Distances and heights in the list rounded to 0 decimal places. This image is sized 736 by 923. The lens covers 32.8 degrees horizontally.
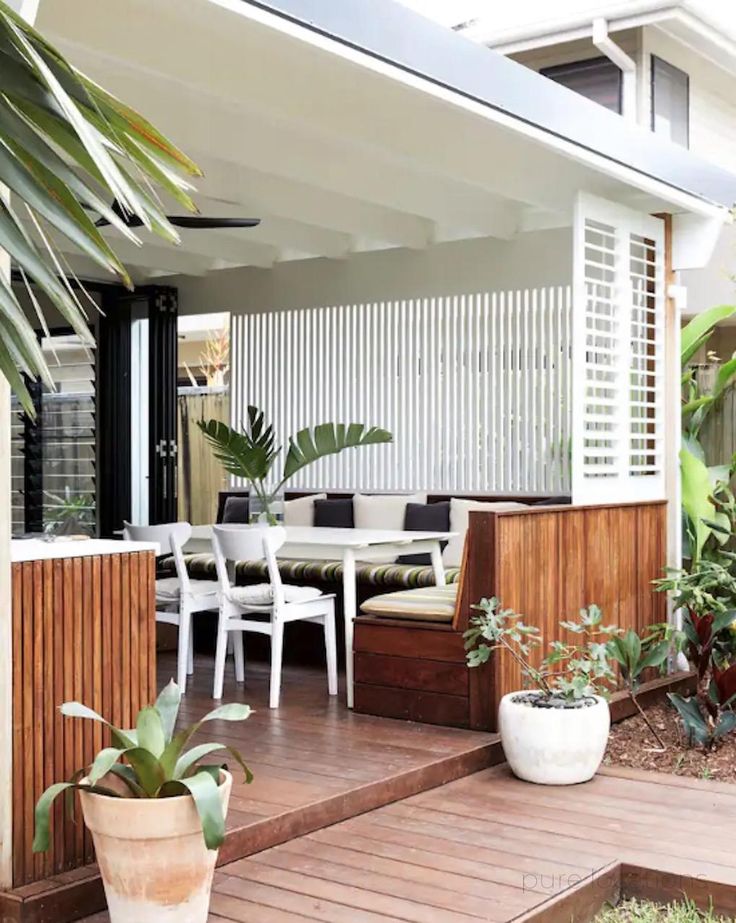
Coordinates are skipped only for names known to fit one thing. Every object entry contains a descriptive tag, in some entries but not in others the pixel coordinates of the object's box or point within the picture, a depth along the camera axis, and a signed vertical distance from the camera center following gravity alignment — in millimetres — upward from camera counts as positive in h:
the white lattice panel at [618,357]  6547 +701
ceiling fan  6637 +1397
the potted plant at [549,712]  5125 -955
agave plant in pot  3277 -896
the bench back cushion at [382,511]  8688 -208
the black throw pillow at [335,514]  8961 -235
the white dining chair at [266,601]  5969 -587
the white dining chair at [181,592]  6348 -573
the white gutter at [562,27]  10211 +3857
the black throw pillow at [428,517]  8367 -245
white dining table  6109 -341
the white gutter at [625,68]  10484 +3551
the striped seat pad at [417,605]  5765 -581
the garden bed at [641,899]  3914 -1350
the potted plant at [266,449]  7590 +203
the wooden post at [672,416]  7465 +385
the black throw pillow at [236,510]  9203 -210
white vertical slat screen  8898 +743
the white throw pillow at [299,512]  9172 -225
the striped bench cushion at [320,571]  7277 -552
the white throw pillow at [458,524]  8125 -287
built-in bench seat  5613 -618
